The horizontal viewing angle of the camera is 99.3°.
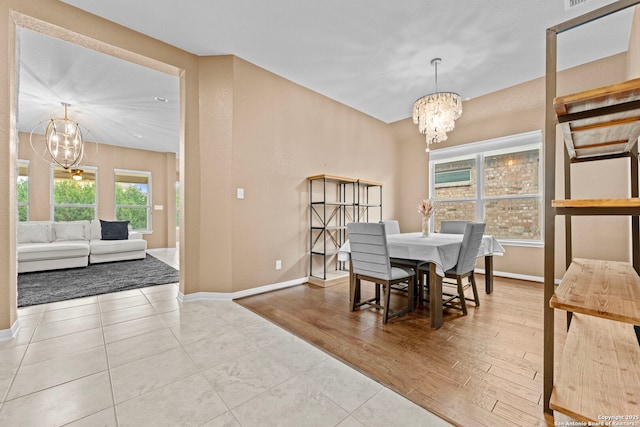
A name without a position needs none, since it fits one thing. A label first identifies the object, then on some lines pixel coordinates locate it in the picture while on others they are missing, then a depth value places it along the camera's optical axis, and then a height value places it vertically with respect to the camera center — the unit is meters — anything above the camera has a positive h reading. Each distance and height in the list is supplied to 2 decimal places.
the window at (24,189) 5.55 +0.45
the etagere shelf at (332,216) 4.01 -0.10
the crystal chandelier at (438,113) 3.08 +1.12
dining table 2.41 -0.42
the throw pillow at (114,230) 5.76 -0.41
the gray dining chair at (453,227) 3.81 -0.24
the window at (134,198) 6.84 +0.33
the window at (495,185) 4.17 +0.43
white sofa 4.50 -0.64
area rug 3.32 -1.03
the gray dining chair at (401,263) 2.87 -0.58
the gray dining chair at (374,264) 2.45 -0.51
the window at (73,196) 5.98 +0.36
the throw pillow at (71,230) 5.37 -0.38
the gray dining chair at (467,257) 2.62 -0.47
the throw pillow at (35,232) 4.96 -0.38
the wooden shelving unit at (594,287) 0.85 -0.31
